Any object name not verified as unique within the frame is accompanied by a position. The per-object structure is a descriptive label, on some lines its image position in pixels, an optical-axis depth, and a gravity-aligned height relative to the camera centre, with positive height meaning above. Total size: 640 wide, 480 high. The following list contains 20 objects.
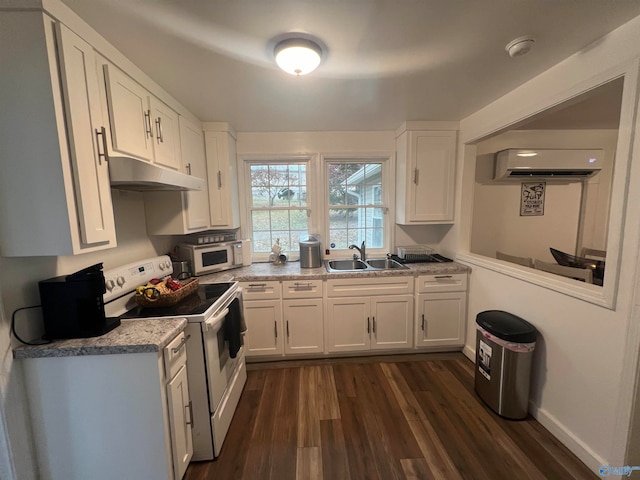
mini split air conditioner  2.50 +0.52
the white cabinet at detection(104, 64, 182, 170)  1.27 +0.61
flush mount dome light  1.24 +0.86
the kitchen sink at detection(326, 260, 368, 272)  2.73 -0.57
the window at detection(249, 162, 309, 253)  2.85 +0.15
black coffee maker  1.11 -0.39
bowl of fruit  1.51 -0.48
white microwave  2.20 -0.37
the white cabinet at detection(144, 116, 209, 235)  1.97 +0.12
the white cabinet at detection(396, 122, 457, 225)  2.48 +0.41
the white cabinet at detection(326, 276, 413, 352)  2.32 -0.97
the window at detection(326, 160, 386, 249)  2.91 +0.14
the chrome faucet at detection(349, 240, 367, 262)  2.73 -0.42
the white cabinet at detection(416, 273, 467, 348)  2.38 -0.97
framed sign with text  2.77 +0.15
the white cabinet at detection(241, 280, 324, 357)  2.27 -0.96
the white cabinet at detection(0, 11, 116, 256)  0.95 +0.34
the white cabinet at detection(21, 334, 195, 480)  1.09 -0.91
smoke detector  1.26 +0.88
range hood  1.22 +0.25
